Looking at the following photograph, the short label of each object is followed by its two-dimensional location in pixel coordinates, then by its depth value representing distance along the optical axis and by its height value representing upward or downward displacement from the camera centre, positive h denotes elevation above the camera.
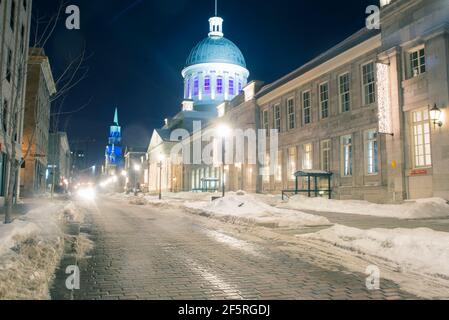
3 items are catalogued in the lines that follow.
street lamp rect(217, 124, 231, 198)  28.53 +4.41
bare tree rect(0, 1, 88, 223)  11.55 +2.31
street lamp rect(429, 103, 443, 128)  19.44 +3.68
